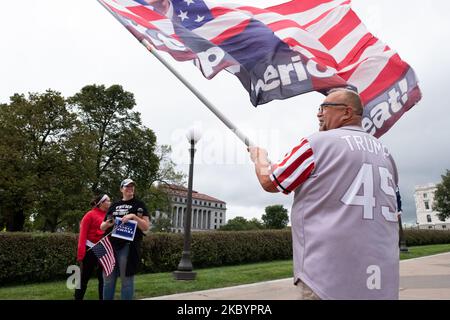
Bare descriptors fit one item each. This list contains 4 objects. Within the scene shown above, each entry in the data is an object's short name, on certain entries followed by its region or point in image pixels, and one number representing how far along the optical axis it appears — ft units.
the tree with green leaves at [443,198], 170.71
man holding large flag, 5.97
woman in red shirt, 19.44
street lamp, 29.94
